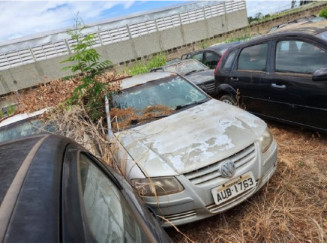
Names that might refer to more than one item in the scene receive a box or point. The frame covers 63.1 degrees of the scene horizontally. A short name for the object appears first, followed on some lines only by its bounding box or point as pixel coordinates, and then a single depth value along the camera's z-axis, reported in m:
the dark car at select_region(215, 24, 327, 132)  3.34
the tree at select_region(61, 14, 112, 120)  4.18
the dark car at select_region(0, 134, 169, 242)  0.87
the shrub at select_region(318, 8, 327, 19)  14.98
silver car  2.40
